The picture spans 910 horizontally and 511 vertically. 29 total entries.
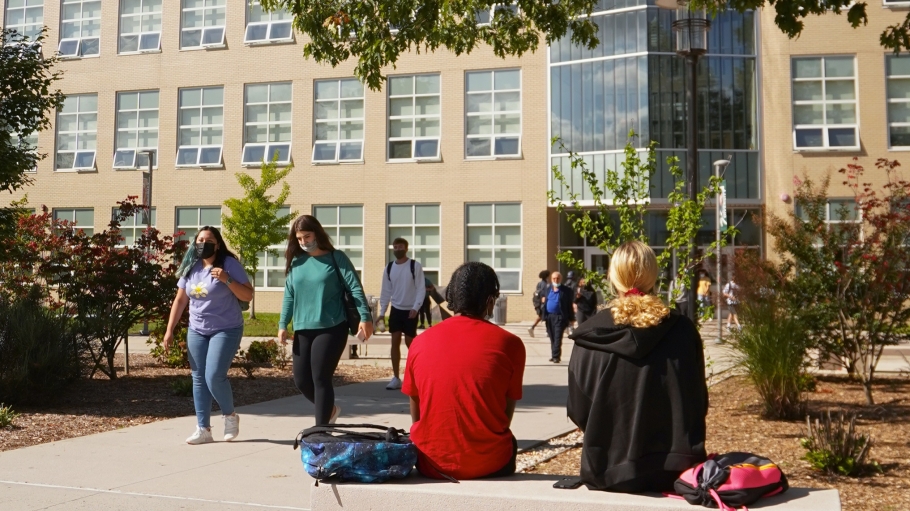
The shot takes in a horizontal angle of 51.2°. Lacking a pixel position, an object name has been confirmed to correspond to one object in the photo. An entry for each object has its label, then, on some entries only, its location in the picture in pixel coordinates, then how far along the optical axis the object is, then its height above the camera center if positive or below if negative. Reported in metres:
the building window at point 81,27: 37.50 +10.92
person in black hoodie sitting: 4.03 -0.37
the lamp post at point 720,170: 20.94 +3.67
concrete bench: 4.01 -0.86
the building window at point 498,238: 32.28 +2.17
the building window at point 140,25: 36.69 +10.72
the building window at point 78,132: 37.47 +6.72
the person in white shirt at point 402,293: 11.45 +0.10
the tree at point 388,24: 10.02 +3.01
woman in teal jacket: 7.39 -0.04
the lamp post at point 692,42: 10.97 +2.99
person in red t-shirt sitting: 4.40 -0.40
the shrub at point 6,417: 8.73 -1.07
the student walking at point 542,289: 19.73 +0.26
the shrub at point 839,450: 6.45 -1.02
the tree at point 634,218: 8.98 +0.80
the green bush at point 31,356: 9.87 -0.58
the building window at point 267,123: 34.78 +6.59
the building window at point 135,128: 36.75 +6.76
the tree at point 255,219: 31.00 +2.71
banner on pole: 21.47 +2.17
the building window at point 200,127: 35.72 +6.63
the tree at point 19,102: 11.08 +2.40
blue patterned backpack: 4.44 -0.74
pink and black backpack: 3.88 -0.75
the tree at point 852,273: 11.05 +0.33
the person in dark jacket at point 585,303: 16.69 -0.03
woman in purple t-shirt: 7.84 -0.15
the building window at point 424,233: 33.28 +2.40
